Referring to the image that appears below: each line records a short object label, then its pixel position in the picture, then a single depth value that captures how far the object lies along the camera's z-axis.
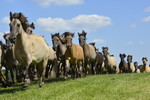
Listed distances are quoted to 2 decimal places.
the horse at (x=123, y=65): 30.94
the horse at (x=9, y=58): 16.83
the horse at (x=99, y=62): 27.85
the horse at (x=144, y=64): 35.26
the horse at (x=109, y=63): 30.43
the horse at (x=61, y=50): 18.60
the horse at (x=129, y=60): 33.30
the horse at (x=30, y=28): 21.22
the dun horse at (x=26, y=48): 12.27
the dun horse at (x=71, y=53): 17.16
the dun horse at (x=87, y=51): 21.78
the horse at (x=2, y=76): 15.70
